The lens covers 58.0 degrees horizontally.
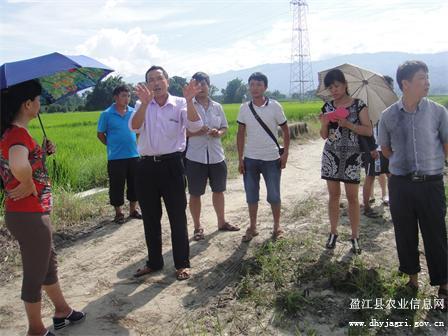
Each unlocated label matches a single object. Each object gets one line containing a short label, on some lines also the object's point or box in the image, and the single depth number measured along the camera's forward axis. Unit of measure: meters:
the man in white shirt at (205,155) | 4.52
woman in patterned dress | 3.72
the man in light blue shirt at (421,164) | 3.03
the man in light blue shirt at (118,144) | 5.34
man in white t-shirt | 4.29
